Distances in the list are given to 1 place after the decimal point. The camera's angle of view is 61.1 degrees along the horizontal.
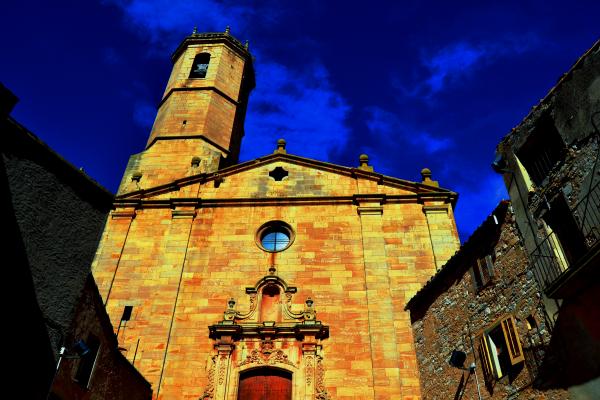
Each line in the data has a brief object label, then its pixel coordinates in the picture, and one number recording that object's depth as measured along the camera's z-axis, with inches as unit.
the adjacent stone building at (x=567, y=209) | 288.8
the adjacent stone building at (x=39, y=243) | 232.7
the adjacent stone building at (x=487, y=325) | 338.7
